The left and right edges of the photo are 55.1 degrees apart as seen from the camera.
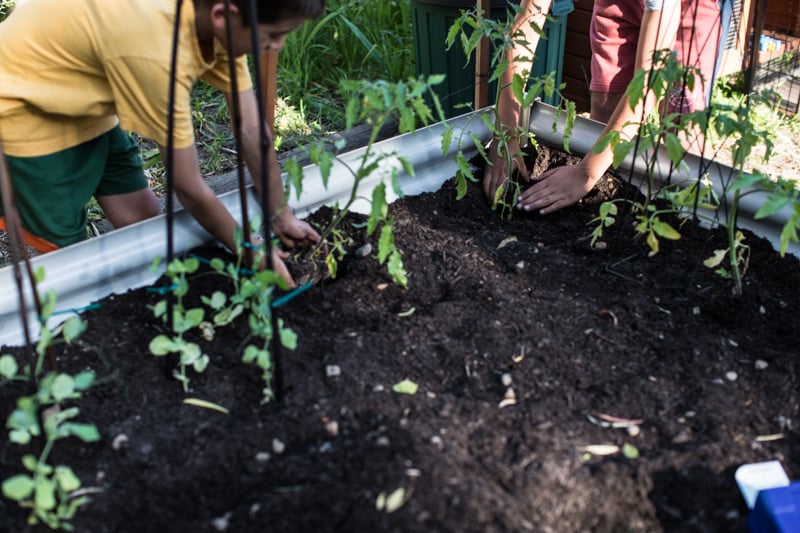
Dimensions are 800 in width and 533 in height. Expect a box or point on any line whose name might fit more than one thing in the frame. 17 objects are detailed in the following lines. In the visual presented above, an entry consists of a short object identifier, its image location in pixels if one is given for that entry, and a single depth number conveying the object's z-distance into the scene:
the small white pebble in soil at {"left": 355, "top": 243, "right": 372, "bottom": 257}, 2.14
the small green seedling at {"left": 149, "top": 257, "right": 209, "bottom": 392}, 1.60
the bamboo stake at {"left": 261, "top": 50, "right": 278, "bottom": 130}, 2.53
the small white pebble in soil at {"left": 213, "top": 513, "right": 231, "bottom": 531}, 1.39
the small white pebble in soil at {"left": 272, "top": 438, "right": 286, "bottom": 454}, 1.55
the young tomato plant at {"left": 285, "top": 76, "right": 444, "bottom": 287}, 1.55
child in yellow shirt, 1.73
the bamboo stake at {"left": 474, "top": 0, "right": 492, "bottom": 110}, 2.67
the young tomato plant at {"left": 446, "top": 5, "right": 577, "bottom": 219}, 2.23
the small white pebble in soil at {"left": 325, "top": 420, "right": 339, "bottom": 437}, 1.58
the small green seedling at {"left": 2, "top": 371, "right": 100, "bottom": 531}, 1.27
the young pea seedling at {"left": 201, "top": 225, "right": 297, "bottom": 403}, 1.53
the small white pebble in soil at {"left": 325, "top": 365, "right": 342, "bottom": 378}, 1.73
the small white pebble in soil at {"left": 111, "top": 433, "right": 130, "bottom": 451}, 1.57
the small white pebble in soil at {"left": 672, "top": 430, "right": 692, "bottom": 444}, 1.59
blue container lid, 1.34
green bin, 3.35
